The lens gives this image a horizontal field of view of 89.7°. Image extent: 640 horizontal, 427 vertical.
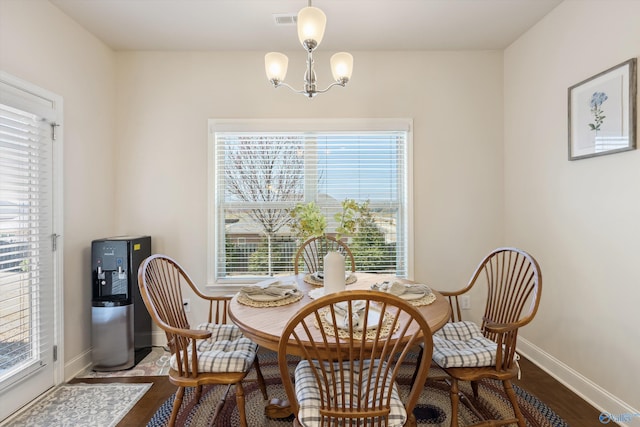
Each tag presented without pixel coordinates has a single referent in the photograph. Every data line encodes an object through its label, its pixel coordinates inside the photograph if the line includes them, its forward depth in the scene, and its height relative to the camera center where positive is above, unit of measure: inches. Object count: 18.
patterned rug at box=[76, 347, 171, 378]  97.1 -48.0
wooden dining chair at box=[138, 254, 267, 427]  59.9 -28.4
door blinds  76.5 -6.4
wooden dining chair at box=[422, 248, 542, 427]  62.2 -28.8
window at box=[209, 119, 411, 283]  117.6 +8.5
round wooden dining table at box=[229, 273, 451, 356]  52.8 -19.2
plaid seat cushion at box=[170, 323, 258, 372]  61.4 -28.7
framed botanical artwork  72.3 +24.5
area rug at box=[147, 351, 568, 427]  73.9 -47.4
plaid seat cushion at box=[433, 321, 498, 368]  63.4 -28.6
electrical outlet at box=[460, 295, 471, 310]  118.1 -32.6
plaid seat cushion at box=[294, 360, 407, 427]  47.9 -29.4
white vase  66.1 -11.7
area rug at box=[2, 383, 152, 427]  75.7 -48.4
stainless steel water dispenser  98.3 -26.9
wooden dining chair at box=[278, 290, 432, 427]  43.4 -21.3
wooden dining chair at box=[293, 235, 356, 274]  105.1 -13.7
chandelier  72.2 +33.1
